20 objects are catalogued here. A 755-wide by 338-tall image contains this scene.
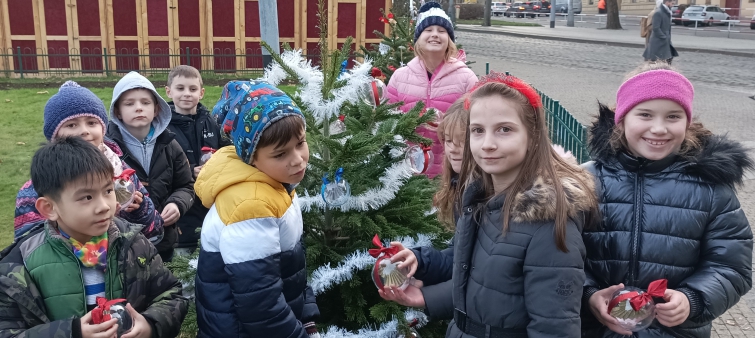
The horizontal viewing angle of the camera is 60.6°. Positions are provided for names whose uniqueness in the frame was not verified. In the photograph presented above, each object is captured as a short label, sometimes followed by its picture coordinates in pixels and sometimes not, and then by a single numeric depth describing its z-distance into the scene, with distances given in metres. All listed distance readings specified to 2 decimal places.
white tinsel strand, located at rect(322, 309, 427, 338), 3.24
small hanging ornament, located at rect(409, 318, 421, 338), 3.29
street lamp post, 6.27
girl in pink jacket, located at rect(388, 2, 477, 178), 5.06
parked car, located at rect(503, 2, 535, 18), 61.44
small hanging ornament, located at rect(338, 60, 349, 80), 3.39
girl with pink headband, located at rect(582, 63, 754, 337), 2.37
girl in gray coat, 2.11
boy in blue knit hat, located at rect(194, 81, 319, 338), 2.36
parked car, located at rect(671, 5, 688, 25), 42.82
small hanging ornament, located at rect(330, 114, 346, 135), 3.61
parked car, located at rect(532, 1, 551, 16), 62.62
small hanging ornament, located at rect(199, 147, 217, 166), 4.44
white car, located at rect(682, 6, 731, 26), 40.16
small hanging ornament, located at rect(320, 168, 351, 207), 3.04
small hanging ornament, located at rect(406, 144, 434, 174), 3.49
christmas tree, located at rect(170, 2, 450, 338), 3.17
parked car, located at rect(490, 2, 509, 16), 63.34
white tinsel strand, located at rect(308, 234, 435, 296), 3.15
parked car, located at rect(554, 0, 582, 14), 63.00
